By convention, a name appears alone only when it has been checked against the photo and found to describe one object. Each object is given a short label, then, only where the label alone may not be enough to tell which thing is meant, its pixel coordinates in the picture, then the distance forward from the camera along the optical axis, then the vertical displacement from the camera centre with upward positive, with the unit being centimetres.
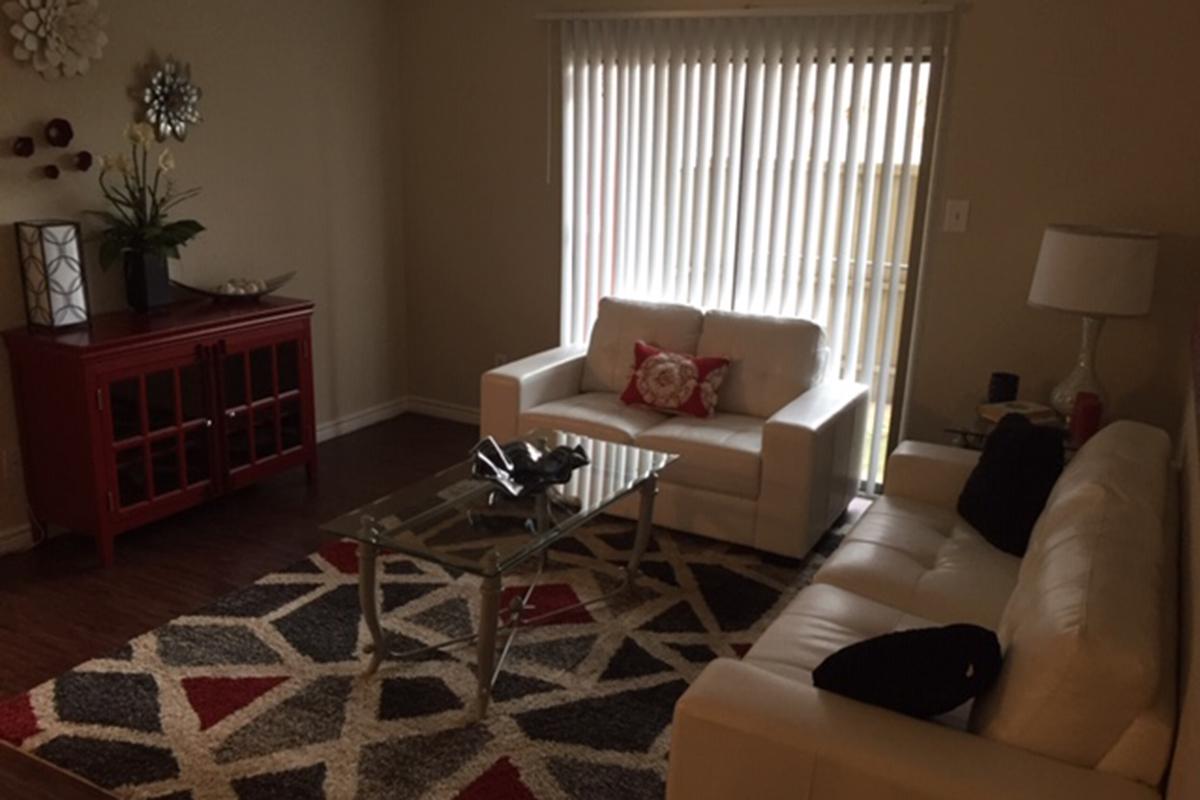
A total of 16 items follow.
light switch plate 387 -9
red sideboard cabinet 333 -87
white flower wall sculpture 331 +47
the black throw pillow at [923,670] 167 -82
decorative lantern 338 -35
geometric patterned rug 235 -142
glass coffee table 253 -96
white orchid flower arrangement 367 -13
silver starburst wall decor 384 +29
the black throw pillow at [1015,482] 279 -83
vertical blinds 399 +10
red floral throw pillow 401 -81
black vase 374 -42
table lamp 323 -25
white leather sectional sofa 150 -88
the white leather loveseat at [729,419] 354 -93
